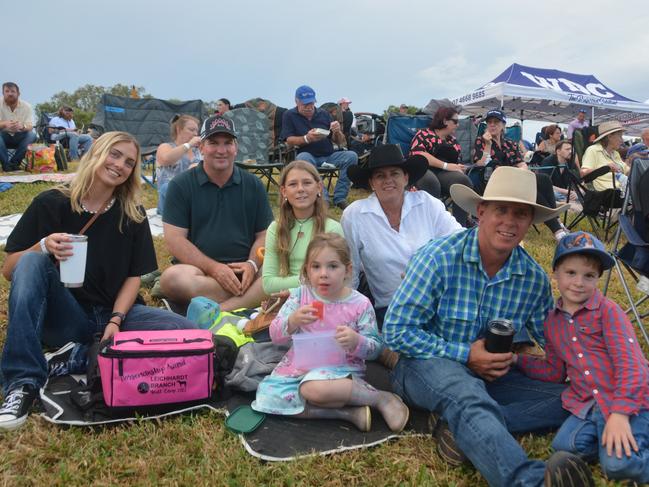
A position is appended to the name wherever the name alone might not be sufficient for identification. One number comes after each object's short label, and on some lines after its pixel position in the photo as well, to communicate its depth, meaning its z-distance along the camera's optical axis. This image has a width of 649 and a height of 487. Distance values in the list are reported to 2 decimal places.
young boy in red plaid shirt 1.94
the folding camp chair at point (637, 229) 3.13
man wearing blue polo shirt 7.35
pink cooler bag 2.37
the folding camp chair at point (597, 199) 6.40
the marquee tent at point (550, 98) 15.76
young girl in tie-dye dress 2.39
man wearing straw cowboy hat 2.21
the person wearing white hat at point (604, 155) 6.89
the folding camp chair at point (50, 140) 11.37
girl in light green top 3.41
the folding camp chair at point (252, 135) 9.34
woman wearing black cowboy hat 3.30
